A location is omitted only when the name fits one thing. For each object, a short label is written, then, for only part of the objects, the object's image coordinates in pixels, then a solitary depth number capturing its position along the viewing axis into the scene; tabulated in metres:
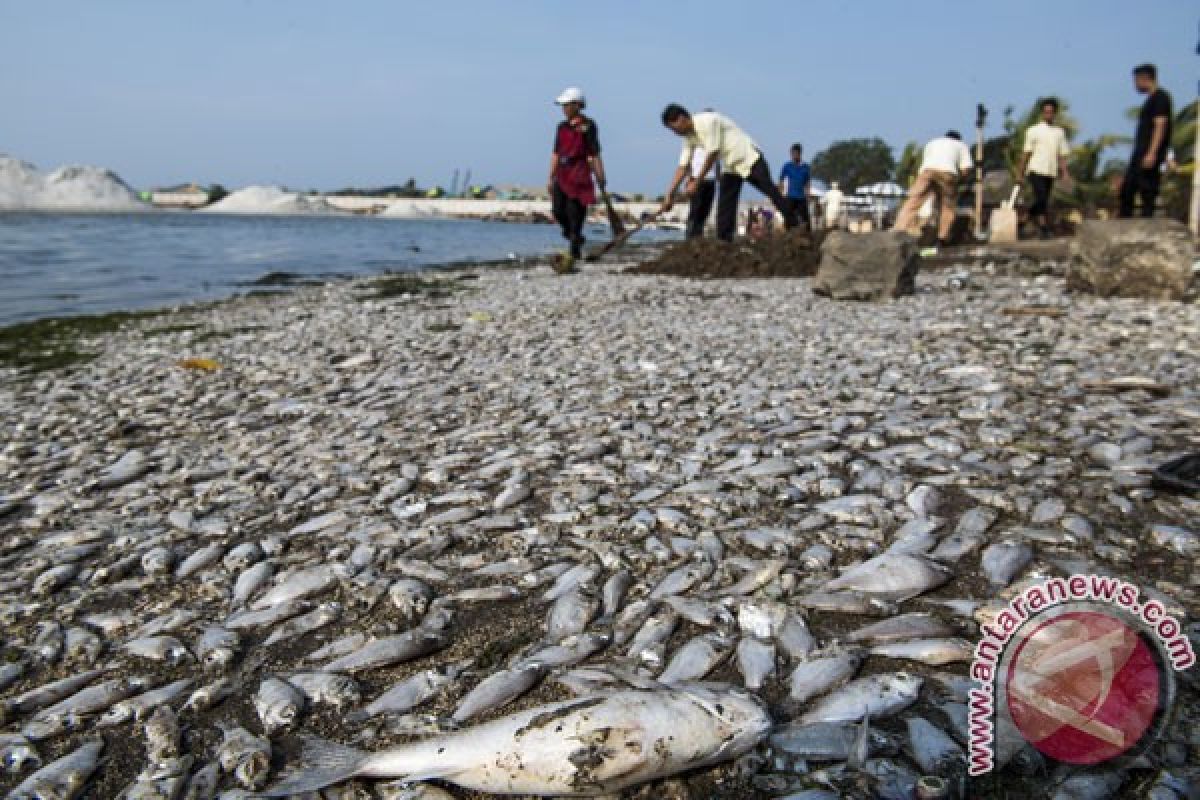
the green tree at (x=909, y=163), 36.72
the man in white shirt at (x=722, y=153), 12.23
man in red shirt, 13.14
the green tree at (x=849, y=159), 111.19
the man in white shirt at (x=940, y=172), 13.71
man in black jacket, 11.62
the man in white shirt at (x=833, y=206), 27.09
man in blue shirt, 19.09
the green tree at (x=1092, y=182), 27.30
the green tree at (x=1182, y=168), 21.62
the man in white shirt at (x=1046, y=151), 14.23
